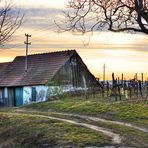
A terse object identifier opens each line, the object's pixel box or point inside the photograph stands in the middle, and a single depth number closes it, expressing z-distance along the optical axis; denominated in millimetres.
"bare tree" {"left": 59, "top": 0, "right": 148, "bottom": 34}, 16401
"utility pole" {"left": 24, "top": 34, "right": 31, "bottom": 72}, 40515
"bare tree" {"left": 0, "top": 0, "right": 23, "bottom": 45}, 21459
